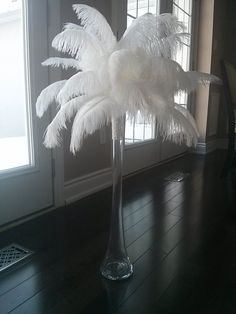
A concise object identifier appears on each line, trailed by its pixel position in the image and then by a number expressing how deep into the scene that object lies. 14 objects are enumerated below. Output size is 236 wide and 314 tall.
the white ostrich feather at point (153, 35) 0.88
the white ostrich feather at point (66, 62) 0.99
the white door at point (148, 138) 2.58
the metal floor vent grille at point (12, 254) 1.22
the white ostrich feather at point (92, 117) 0.81
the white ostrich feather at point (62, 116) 0.90
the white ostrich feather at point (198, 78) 0.90
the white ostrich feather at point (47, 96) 0.96
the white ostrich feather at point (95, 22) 0.92
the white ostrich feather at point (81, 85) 0.85
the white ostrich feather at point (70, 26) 0.94
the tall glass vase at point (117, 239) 1.04
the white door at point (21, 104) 1.53
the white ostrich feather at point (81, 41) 0.89
